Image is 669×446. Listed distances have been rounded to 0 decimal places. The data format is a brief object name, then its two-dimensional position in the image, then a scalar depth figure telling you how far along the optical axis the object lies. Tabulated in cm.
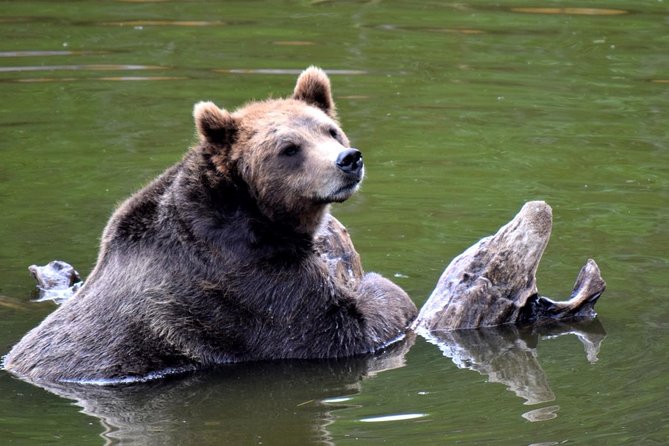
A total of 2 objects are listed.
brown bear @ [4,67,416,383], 1911
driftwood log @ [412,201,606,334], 2003
